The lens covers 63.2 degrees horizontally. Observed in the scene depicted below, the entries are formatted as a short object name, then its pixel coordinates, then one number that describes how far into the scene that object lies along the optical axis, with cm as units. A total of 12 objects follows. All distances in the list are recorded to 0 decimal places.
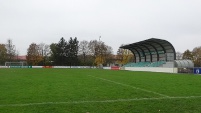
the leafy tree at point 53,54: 6672
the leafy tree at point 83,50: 7067
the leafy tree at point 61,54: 6671
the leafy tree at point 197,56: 6183
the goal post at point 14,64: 5839
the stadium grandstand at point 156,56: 3225
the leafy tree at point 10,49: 6640
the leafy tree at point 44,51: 6895
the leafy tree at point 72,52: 6694
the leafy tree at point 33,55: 6748
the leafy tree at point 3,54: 6301
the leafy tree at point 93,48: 6638
